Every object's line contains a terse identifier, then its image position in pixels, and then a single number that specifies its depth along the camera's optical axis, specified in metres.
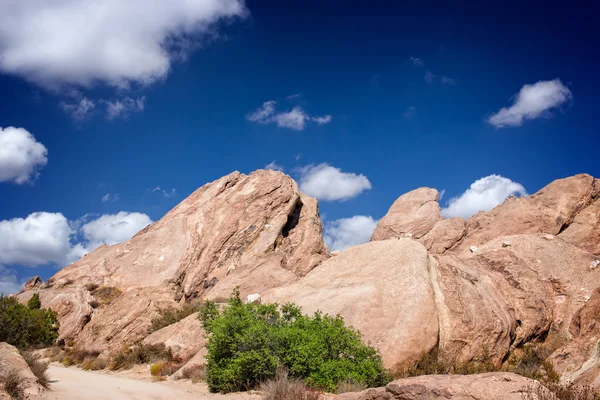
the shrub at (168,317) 26.34
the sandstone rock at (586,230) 27.33
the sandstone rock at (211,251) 36.66
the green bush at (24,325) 27.16
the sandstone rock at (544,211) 32.22
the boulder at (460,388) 7.56
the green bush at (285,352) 12.63
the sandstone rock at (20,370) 11.25
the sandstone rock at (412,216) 56.84
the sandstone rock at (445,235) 45.03
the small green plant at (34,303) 35.44
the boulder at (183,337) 21.03
